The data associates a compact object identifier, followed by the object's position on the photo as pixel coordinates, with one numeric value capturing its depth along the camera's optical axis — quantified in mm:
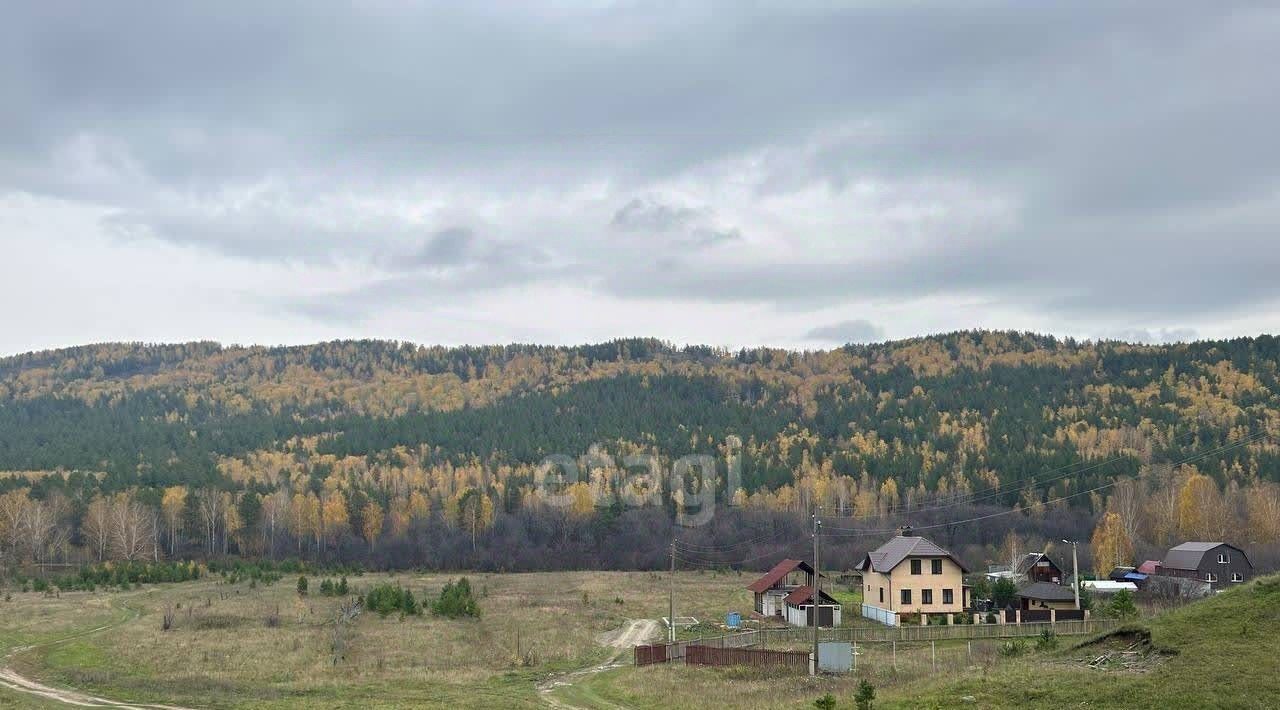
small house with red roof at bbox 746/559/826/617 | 72562
